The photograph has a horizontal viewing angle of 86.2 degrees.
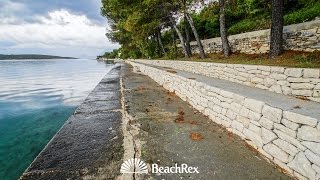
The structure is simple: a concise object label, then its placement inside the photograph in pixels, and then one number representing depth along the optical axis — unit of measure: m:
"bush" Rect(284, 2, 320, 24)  8.06
